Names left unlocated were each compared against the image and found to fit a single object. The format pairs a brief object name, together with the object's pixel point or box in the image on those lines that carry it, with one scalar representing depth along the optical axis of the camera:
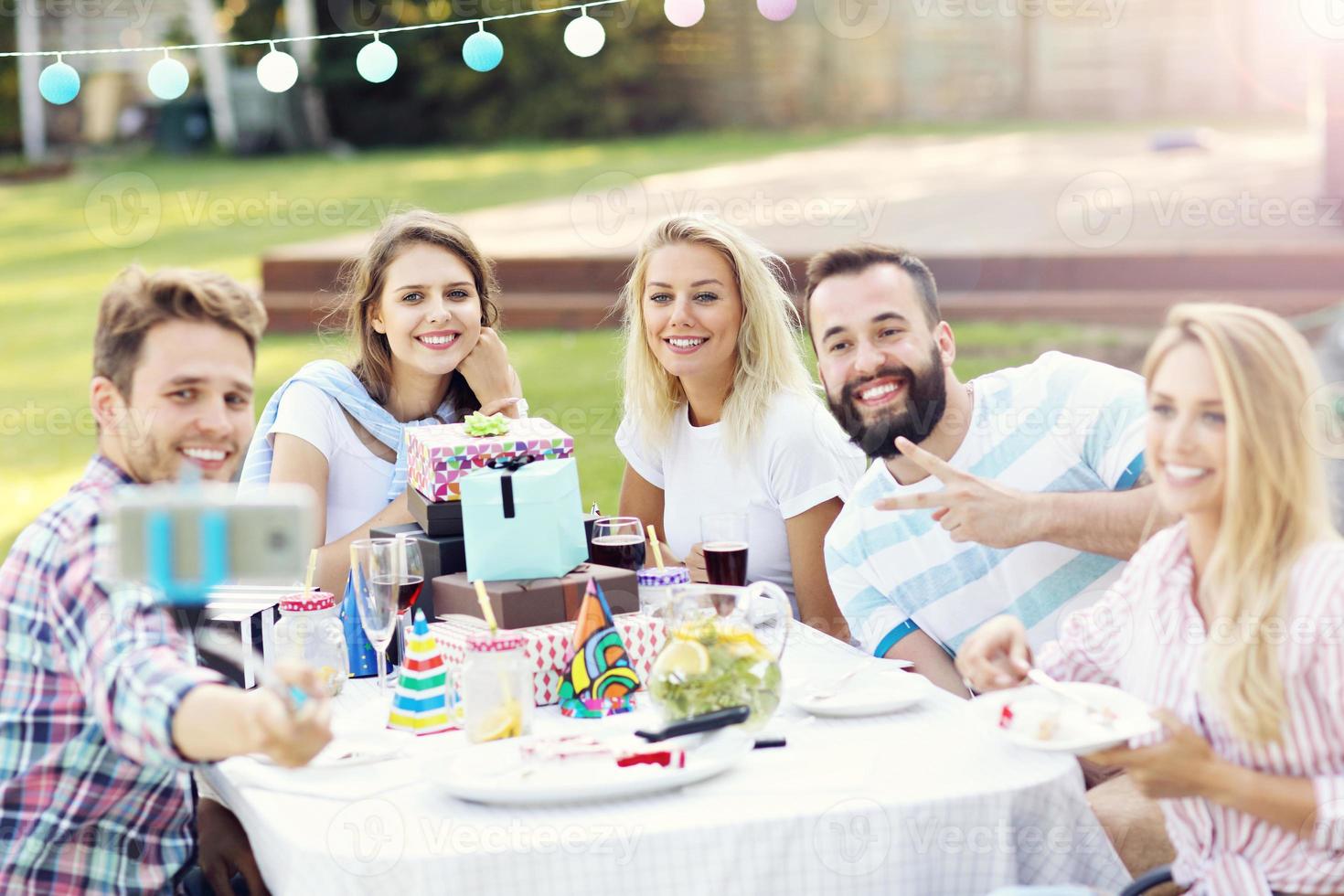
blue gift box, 2.67
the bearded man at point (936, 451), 2.97
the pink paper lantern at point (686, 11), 4.00
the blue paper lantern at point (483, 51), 3.89
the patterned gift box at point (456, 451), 2.89
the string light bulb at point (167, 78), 3.76
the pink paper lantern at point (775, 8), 4.08
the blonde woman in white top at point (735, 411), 3.51
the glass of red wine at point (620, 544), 2.92
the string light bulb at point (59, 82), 3.59
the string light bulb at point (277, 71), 3.87
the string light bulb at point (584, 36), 4.05
